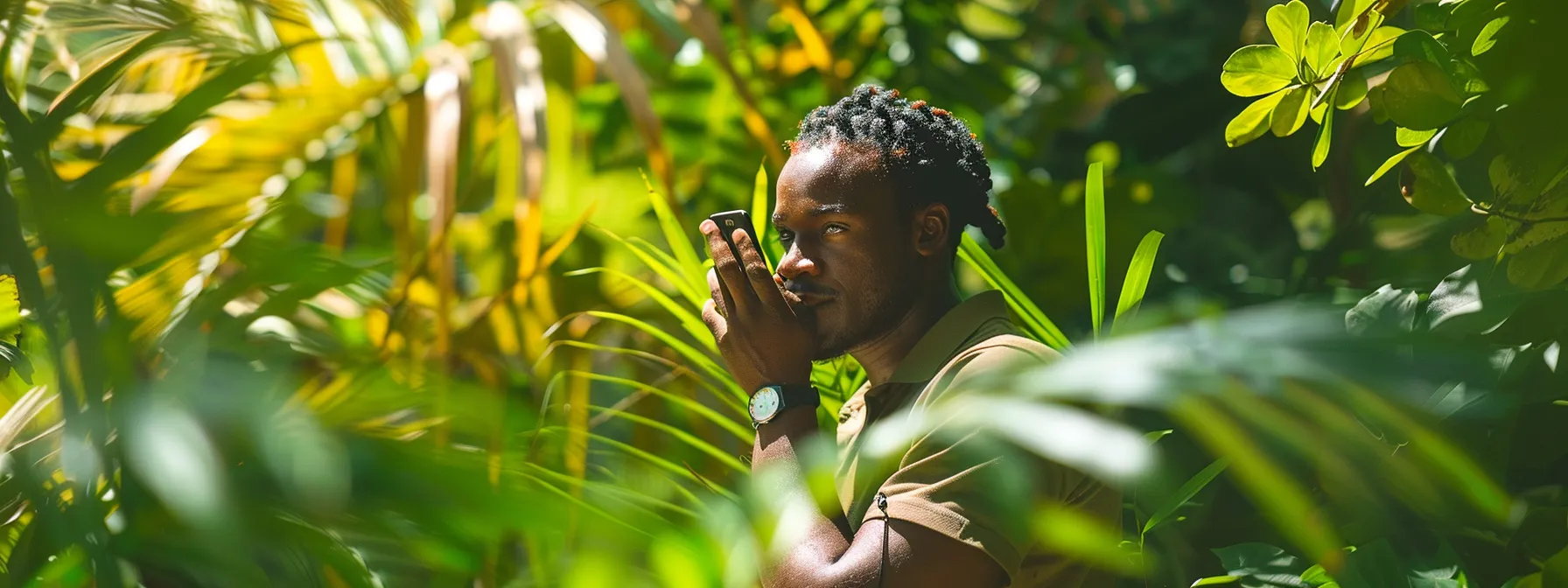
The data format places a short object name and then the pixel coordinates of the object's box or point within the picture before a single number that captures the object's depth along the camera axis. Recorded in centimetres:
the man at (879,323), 377
